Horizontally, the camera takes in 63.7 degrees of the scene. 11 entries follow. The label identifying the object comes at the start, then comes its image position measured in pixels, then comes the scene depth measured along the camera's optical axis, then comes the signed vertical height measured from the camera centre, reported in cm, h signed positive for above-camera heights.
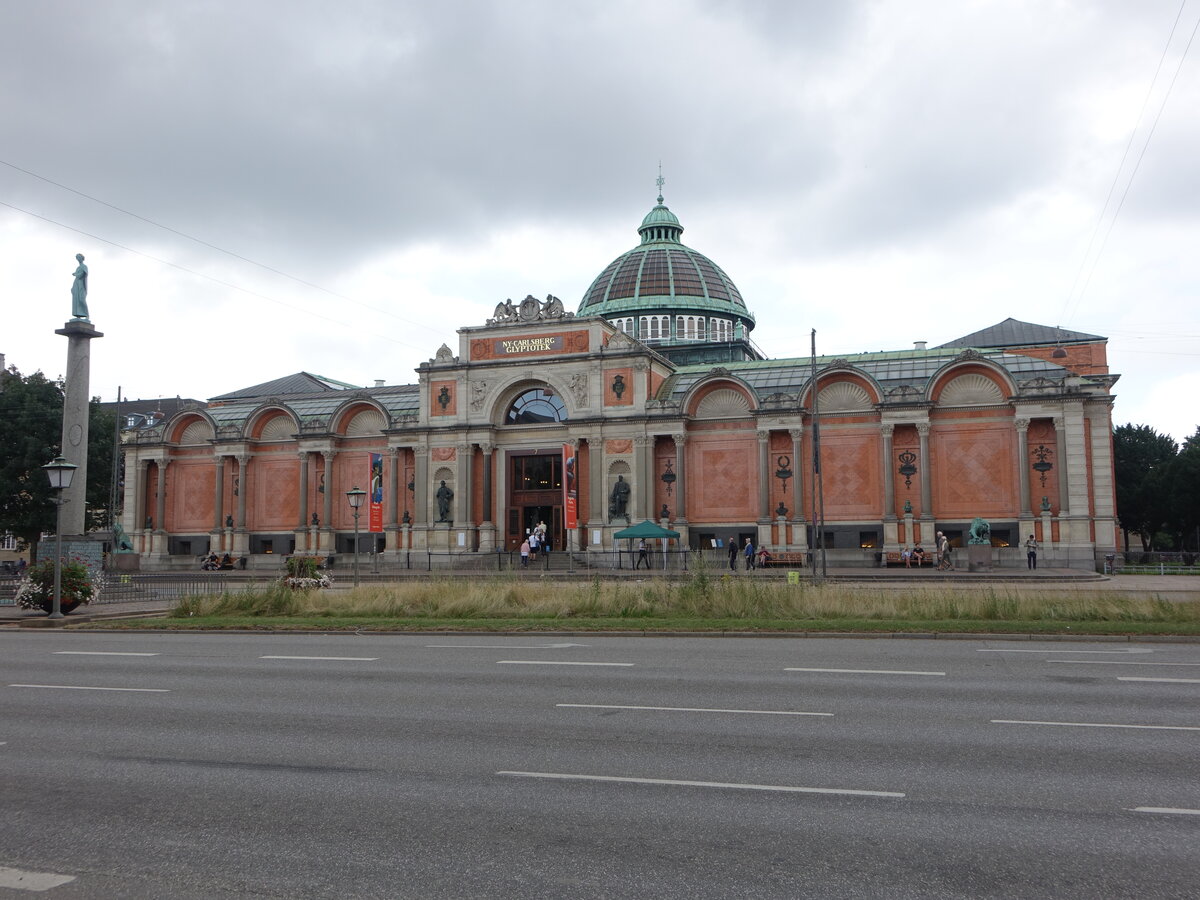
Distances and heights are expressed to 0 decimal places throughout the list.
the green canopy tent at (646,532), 4756 +12
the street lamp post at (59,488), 2511 +133
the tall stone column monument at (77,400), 3388 +482
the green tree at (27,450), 6222 +555
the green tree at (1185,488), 6569 +308
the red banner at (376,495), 5370 +229
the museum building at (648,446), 4928 +509
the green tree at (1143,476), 7000 +432
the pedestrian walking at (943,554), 4371 -92
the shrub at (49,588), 2681 -144
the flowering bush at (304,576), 3048 -132
